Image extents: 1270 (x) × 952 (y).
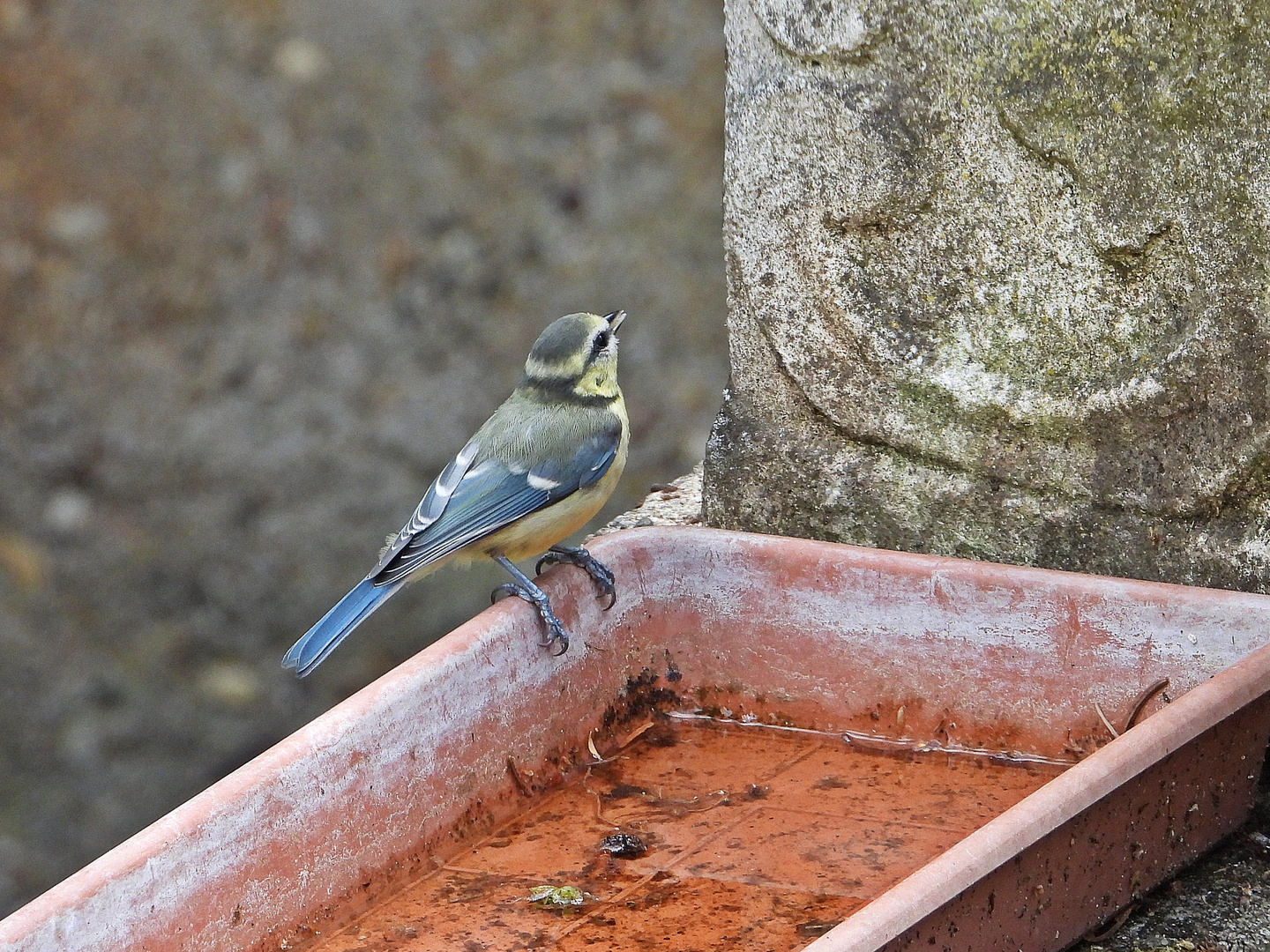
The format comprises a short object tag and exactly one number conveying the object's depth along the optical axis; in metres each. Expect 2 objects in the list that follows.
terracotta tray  3.72
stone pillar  4.77
